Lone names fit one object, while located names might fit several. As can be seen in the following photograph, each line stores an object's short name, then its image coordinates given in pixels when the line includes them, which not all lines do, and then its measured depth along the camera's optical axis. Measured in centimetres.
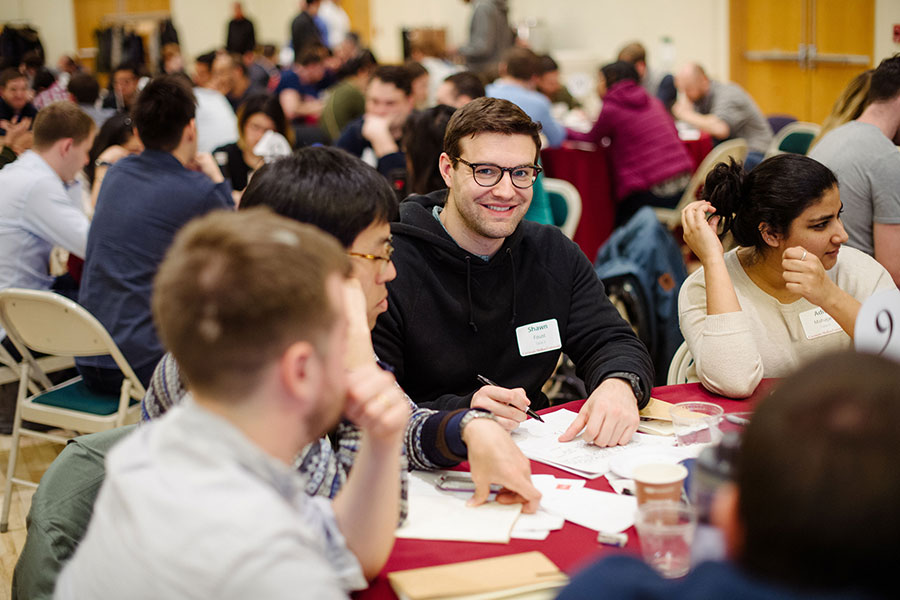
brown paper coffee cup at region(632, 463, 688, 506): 134
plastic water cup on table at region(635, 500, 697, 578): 125
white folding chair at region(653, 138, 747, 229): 557
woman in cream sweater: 209
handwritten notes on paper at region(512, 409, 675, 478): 165
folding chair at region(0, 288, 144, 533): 280
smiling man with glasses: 218
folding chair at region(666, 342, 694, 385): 240
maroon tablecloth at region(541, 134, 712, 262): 590
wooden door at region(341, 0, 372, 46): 1426
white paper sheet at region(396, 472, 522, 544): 138
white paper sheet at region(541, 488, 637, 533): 141
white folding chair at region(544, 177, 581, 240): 439
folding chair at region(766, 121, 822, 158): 596
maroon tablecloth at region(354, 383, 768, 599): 130
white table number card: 165
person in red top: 564
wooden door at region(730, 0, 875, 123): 786
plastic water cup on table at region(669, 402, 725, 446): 174
